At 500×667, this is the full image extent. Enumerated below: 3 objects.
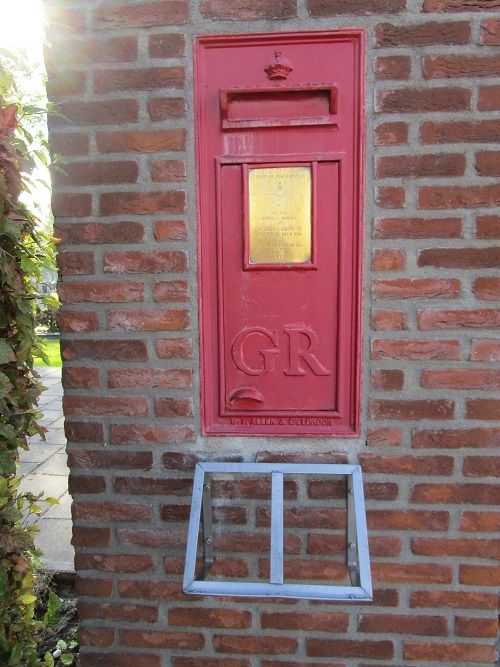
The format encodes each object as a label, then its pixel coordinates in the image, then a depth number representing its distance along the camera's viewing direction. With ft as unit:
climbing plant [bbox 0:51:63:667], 4.22
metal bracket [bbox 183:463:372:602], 3.78
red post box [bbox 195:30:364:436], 4.21
